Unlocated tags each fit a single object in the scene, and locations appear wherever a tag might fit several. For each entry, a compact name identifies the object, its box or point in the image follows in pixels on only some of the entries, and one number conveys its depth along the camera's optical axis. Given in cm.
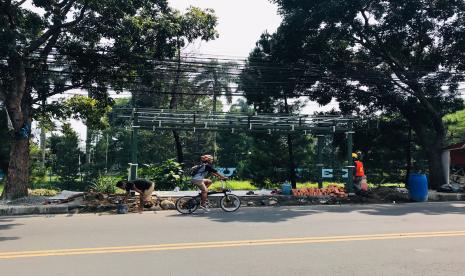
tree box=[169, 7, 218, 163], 1702
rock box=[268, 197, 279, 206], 1638
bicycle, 1315
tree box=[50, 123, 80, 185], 3306
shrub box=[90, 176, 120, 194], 1759
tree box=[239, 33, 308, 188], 2481
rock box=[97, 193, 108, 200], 1512
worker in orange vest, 1786
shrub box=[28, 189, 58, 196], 1803
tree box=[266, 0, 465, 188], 2111
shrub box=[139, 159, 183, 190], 2044
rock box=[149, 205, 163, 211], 1439
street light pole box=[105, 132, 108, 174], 3831
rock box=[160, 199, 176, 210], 1472
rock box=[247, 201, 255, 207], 1594
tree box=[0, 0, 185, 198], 1519
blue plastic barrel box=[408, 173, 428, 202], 1731
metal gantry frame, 1689
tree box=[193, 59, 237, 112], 3042
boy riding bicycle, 1329
